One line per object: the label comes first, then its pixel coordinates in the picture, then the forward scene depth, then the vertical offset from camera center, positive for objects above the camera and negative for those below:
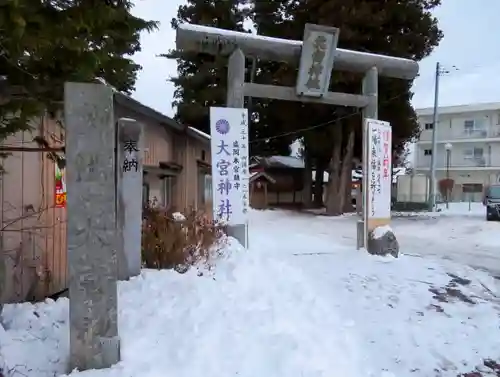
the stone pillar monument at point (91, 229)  3.84 -0.37
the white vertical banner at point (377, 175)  10.39 +0.19
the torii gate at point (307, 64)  9.51 +2.54
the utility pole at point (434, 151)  27.55 +1.85
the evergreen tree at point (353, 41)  21.30 +6.33
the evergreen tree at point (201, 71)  24.08 +5.55
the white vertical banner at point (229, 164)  9.09 +0.35
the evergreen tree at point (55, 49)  3.08 +0.88
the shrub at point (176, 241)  6.73 -0.81
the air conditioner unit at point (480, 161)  40.89 +1.94
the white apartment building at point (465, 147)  40.34 +3.14
